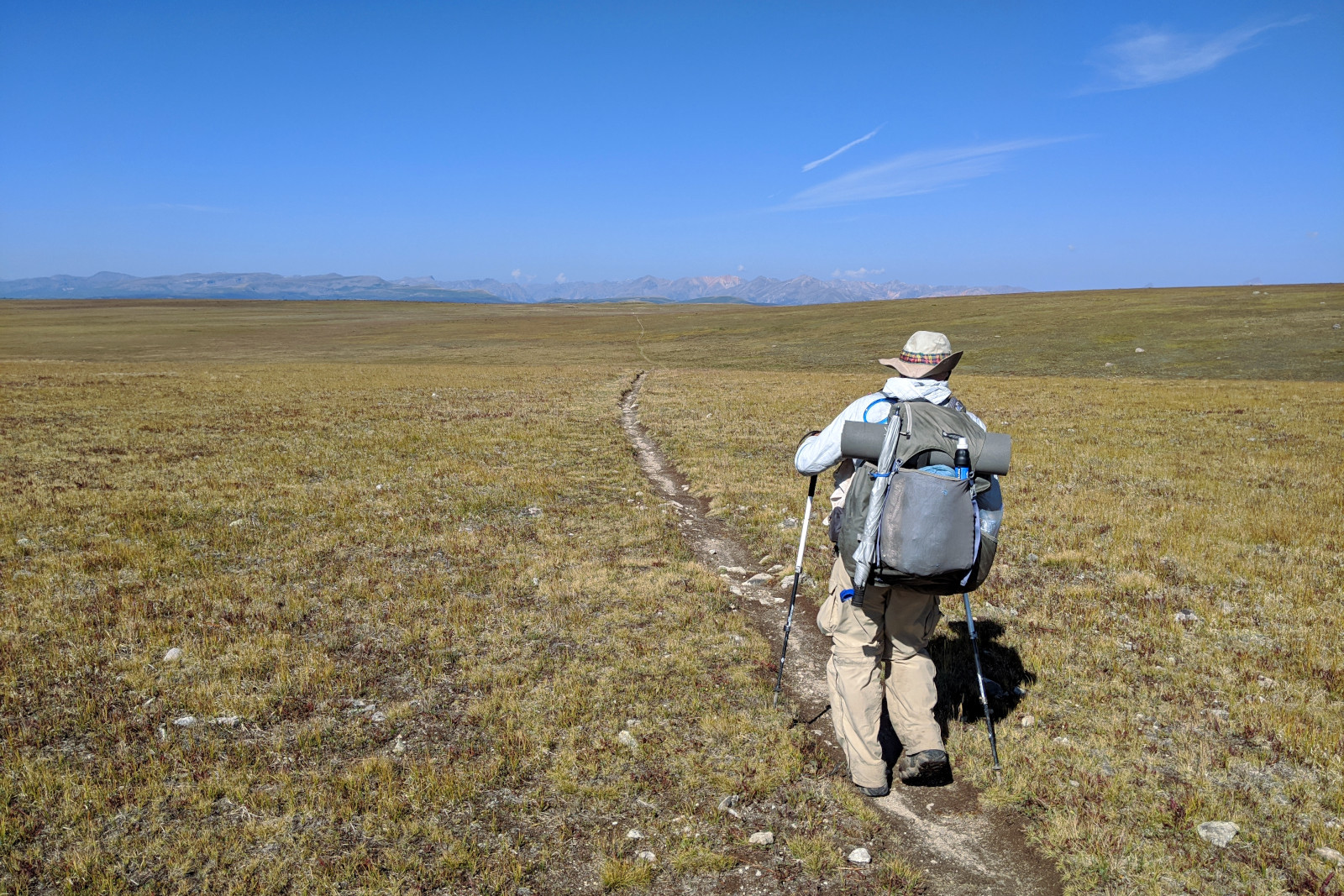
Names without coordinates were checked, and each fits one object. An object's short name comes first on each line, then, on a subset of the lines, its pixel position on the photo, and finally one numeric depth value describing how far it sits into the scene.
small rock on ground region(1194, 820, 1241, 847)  5.39
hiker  6.07
